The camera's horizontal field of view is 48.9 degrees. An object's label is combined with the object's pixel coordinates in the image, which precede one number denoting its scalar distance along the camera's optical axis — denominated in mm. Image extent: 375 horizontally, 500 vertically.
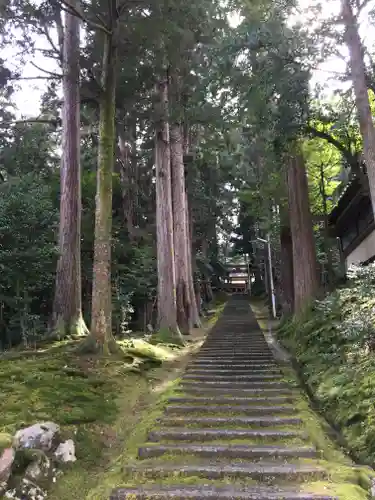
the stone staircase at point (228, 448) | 4242
